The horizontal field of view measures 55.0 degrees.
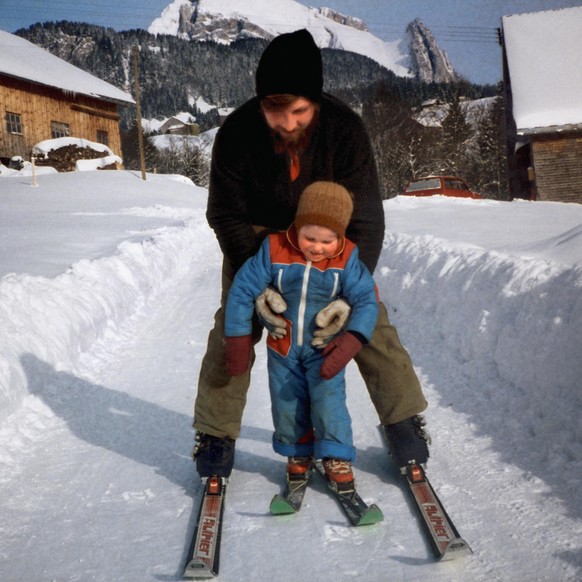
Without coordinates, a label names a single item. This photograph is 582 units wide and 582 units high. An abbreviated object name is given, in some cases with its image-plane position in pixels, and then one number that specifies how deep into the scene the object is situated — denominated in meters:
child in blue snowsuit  2.45
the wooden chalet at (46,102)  29.16
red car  20.09
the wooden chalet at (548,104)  20.70
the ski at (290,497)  2.49
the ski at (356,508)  2.37
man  2.48
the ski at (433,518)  2.08
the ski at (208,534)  2.04
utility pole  31.53
